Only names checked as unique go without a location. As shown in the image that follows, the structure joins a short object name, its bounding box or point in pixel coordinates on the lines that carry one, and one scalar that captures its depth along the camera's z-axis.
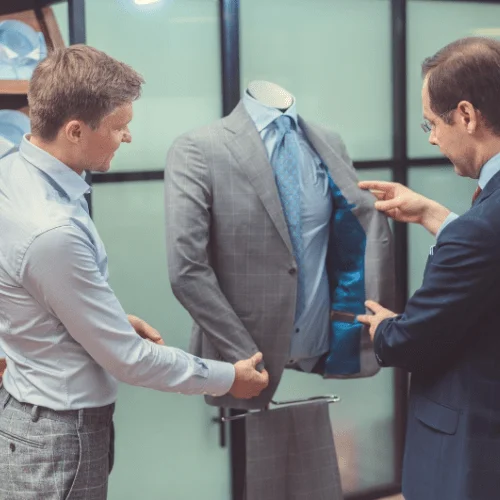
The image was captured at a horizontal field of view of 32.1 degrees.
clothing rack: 2.73
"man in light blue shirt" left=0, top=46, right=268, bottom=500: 1.75
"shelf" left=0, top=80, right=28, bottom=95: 2.43
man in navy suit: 1.82
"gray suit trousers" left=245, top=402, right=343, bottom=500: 2.71
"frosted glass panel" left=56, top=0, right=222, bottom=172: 3.12
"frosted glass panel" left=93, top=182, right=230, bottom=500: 3.22
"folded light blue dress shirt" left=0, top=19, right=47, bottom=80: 2.47
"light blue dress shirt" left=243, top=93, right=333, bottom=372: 2.61
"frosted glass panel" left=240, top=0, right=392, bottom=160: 3.44
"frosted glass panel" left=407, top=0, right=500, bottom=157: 3.89
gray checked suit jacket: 2.48
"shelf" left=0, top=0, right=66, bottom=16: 2.48
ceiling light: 3.15
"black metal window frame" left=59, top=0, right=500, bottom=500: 3.30
